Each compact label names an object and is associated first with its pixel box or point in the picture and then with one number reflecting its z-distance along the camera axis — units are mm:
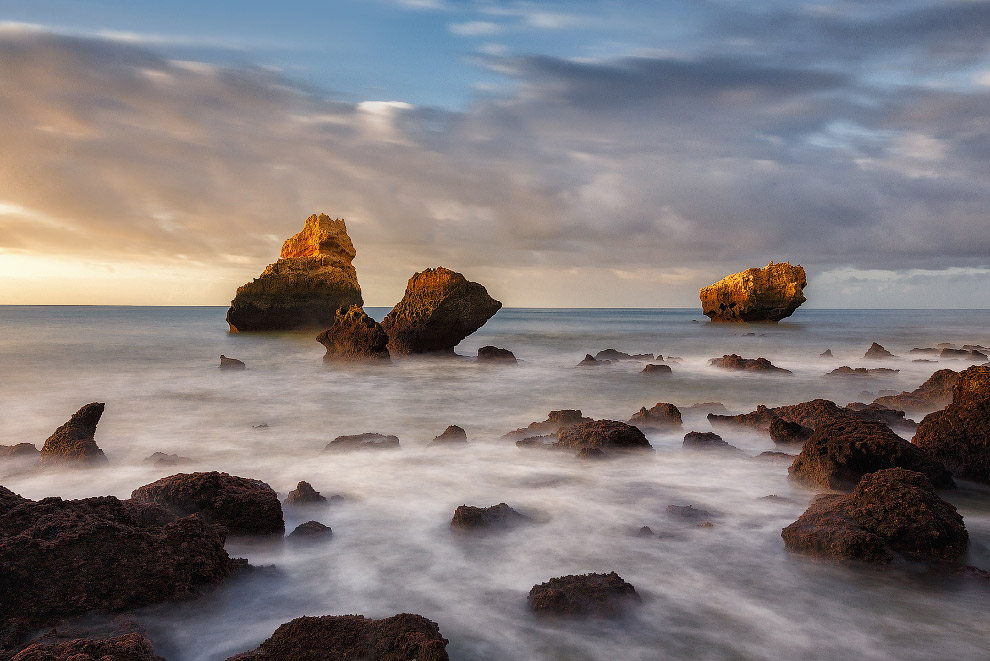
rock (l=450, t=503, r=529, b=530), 4926
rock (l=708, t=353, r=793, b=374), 18266
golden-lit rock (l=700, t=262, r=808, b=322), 48781
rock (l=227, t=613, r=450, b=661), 2787
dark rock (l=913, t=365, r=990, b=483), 6102
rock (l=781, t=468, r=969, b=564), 4156
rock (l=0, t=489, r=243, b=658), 3145
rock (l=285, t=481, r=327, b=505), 5535
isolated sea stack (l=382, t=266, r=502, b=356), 20828
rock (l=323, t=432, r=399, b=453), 8102
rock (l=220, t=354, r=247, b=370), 19594
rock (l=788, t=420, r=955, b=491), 5570
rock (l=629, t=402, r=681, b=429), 9305
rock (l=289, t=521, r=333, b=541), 4664
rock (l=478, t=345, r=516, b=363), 21609
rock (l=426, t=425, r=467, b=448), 8656
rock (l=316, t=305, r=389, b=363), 20016
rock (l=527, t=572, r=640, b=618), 3490
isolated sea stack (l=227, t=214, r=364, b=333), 38281
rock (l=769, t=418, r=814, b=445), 7945
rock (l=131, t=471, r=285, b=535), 4430
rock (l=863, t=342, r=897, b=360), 23578
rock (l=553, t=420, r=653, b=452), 7566
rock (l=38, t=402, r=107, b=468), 6902
